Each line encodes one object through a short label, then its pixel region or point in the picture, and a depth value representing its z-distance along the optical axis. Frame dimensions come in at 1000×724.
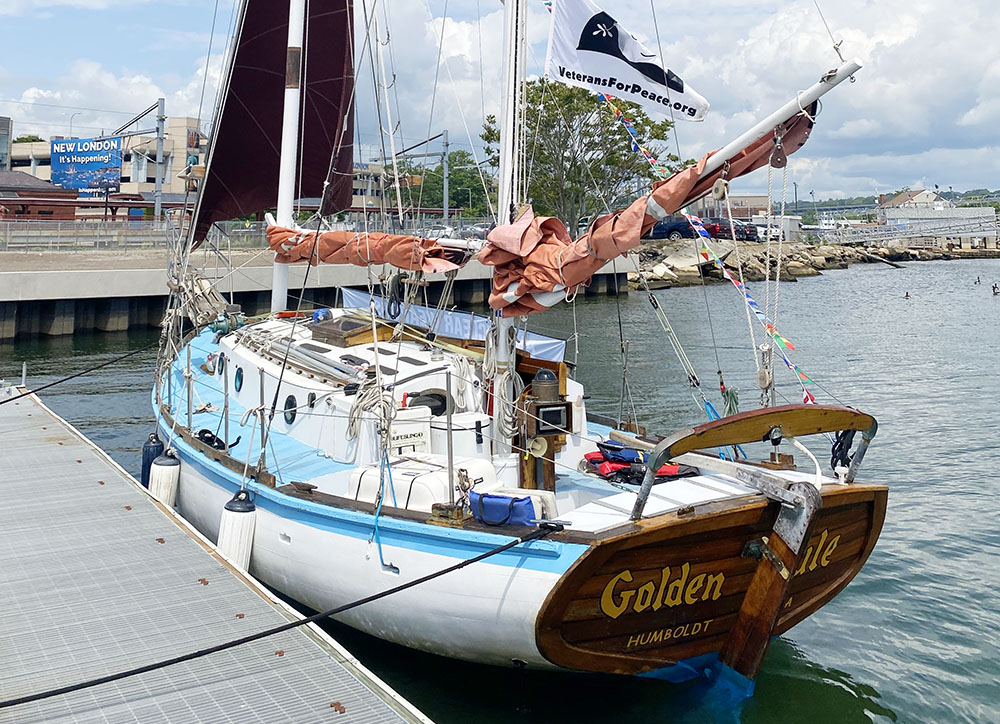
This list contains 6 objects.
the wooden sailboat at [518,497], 7.96
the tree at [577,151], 50.88
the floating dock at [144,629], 7.14
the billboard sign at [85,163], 81.06
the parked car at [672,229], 59.53
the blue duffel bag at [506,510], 8.23
